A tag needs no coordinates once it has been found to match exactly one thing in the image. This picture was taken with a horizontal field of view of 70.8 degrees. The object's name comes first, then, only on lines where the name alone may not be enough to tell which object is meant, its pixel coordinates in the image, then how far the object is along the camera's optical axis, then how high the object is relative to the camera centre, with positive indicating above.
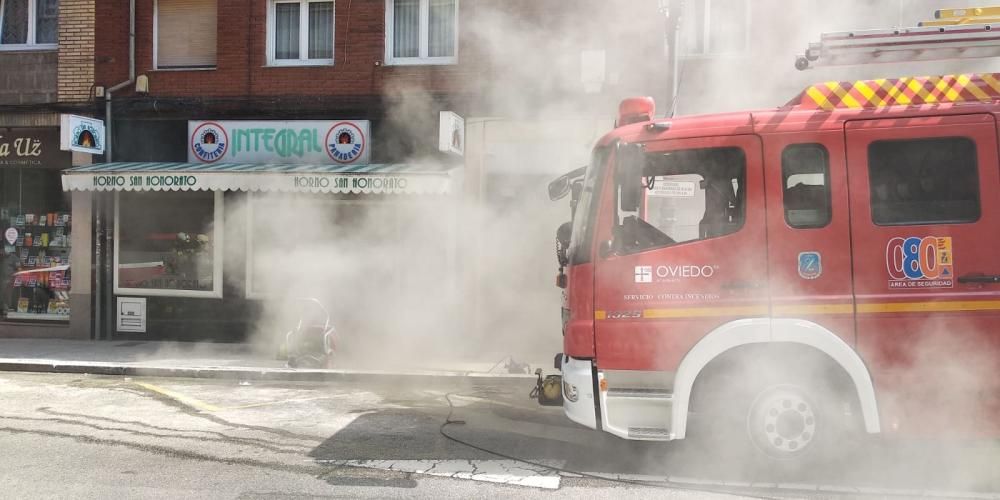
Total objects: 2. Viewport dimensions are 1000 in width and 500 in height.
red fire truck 3.93 +0.02
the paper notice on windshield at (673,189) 4.43 +0.60
